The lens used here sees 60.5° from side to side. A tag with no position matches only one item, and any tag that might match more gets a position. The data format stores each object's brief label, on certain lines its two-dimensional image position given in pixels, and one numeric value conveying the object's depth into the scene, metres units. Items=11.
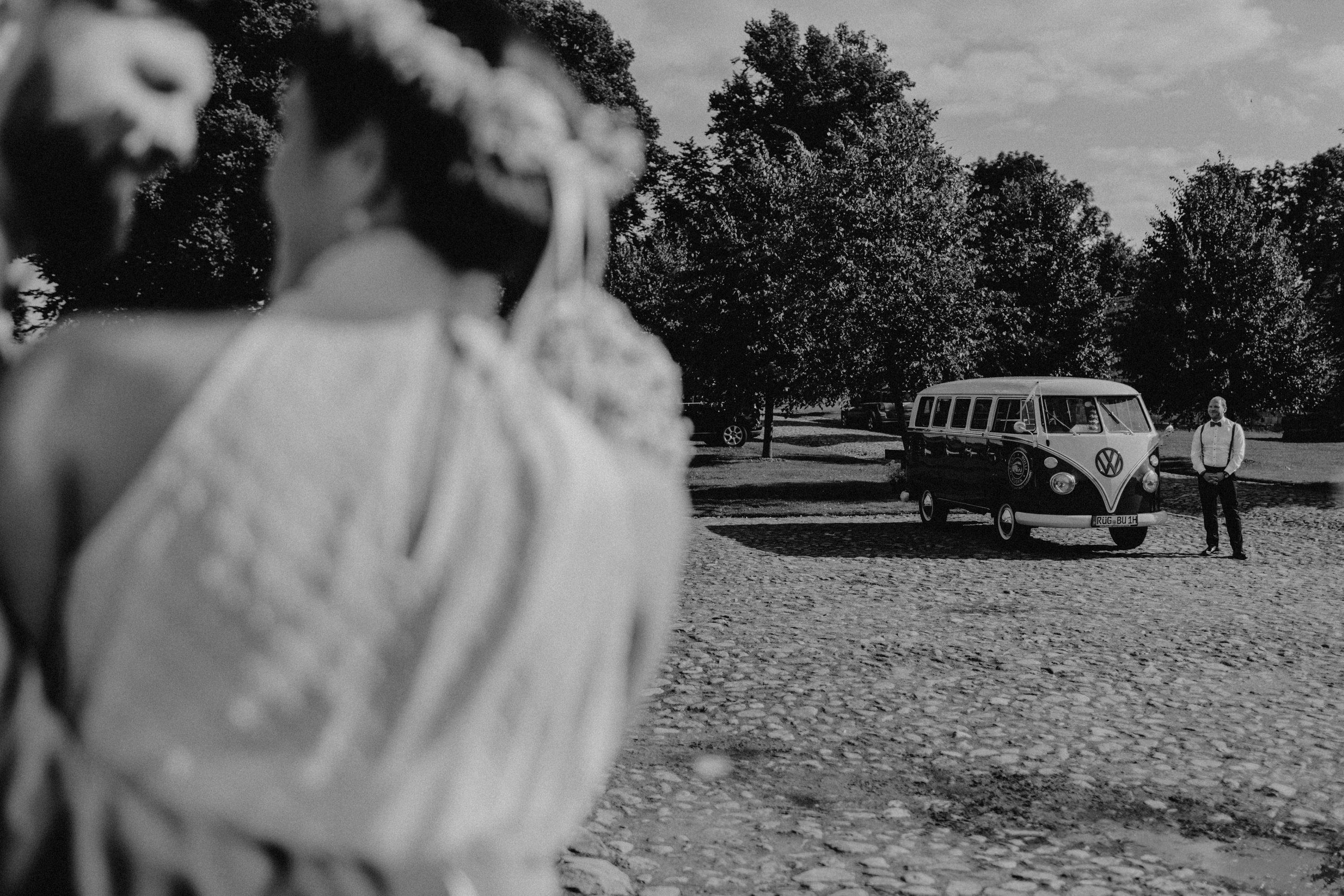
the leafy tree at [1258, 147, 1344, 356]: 20.31
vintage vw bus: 13.57
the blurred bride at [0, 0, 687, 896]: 0.98
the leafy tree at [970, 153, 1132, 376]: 27.47
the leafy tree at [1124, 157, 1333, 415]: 22.50
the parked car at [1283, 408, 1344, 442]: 37.94
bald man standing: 13.48
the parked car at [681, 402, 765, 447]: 32.59
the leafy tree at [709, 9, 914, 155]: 39.06
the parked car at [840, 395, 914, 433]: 43.91
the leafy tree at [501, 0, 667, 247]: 23.56
